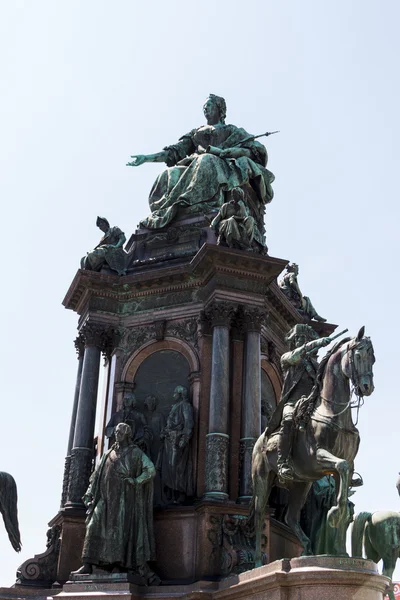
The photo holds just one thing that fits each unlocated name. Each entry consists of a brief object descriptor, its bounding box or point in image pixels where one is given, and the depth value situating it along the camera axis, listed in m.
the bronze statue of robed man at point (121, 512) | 14.09
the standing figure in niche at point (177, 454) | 15.09
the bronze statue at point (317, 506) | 15.57
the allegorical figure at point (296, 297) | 19.64
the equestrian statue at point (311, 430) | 11.47
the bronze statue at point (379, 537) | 13.23
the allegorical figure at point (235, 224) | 16.58
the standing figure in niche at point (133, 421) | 15.73
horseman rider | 12.70
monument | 12.19
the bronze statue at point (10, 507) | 15.59
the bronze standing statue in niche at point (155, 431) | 15.32
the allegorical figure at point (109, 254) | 17.89
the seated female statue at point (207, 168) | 18.50
